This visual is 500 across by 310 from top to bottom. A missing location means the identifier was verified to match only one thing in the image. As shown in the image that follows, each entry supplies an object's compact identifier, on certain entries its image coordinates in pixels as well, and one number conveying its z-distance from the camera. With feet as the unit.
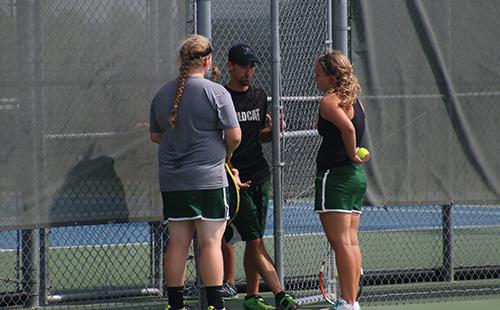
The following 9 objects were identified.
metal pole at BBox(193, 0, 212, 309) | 43.83
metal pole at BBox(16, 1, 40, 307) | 41.86
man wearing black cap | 45.50
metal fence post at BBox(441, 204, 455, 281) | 55.01
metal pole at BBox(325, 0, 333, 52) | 48.37
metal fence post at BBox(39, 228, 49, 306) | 47.55
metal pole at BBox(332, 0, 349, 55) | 47.70
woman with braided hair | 40.37
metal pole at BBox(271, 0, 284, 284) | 46.01
